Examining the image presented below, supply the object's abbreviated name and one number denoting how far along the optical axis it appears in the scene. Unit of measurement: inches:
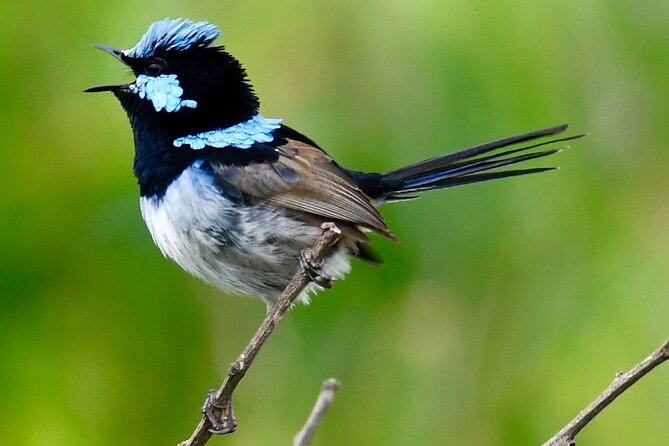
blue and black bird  95.1
